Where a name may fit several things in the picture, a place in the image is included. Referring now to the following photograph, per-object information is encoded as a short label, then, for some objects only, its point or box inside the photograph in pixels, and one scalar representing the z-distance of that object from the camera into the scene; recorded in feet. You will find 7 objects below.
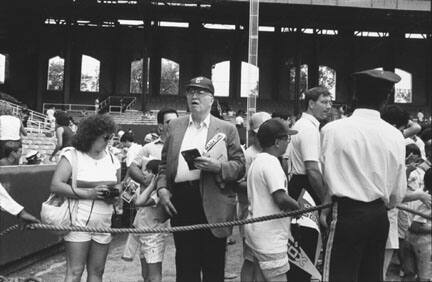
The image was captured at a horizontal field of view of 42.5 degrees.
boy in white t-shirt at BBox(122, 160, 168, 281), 15.25
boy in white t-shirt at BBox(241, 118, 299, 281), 13.17
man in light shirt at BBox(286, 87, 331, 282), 14.82
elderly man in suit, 13.89
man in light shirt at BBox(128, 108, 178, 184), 16.60
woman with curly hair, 13.82
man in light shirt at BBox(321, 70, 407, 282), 11.02
